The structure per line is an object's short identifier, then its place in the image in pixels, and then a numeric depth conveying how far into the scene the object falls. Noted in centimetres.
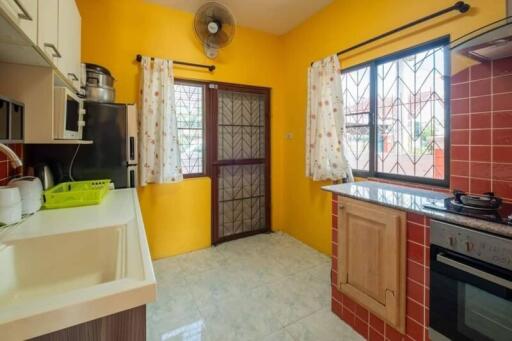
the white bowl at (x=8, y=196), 120
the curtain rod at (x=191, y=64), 264
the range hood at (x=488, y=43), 121
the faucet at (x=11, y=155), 103
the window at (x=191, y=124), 300
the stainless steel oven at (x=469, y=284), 109
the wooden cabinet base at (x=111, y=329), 63
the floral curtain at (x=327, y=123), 256
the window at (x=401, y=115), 196
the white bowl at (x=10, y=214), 121
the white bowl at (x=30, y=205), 141
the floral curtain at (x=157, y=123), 263
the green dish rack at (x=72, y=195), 163
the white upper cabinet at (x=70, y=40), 149
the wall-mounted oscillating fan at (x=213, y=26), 273
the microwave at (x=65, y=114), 145
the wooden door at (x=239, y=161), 322
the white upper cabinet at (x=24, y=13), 81
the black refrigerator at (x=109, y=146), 216
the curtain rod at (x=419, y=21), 169
